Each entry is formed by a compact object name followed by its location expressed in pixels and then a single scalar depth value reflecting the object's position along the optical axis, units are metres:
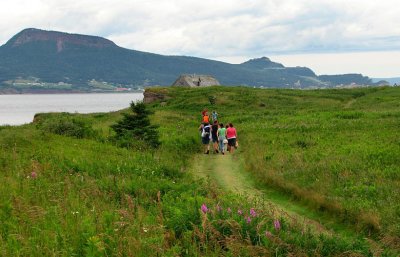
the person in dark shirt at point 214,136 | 30.39
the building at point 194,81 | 109.89
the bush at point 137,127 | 28.17
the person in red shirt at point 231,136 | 30.38
